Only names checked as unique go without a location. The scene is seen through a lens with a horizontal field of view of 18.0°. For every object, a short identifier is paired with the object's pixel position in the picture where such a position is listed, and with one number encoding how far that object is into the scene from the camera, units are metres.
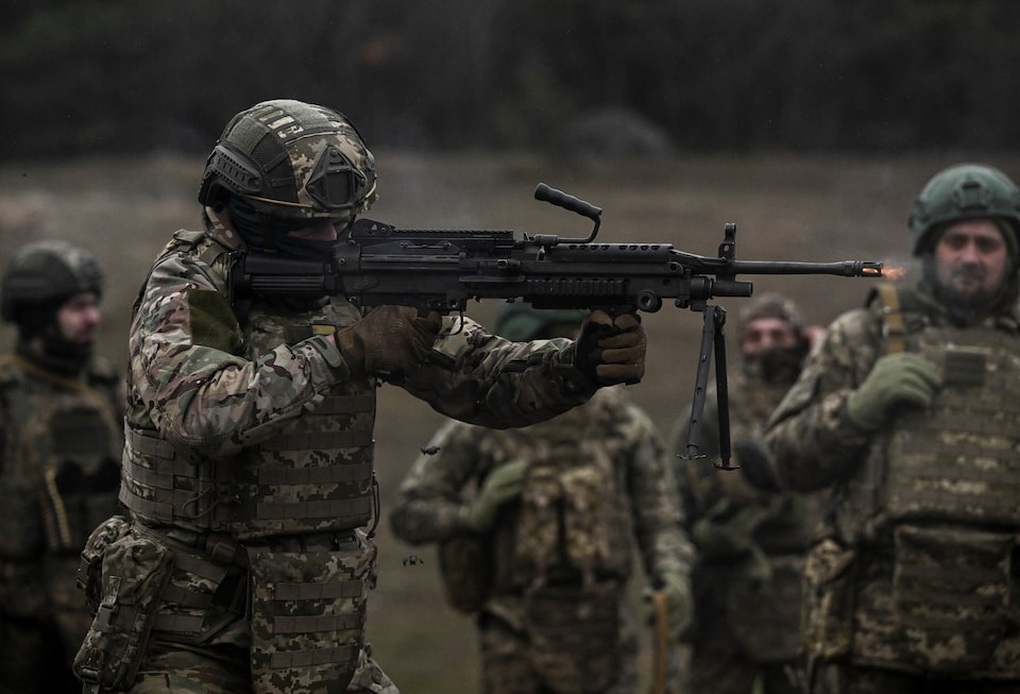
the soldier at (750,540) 15.72
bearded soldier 11.71
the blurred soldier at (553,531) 14.19
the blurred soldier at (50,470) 14.93
